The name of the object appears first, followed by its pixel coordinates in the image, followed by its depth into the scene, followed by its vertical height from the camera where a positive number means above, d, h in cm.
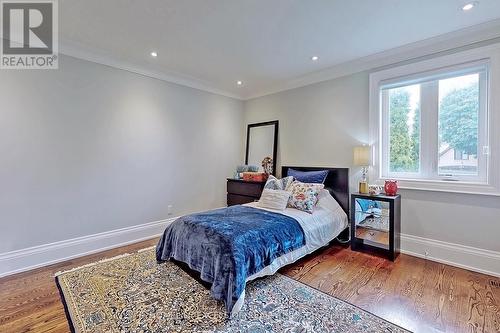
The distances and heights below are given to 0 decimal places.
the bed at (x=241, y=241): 196 -76
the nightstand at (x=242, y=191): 412 -47
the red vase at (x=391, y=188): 304 -28
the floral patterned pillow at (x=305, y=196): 311 -41
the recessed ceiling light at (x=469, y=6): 216 +148
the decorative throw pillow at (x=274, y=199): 313 -46
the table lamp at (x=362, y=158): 322 +11
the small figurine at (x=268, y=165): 452 +0
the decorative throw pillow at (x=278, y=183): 352 -27
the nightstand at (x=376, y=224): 291 -75
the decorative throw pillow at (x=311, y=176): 362 -17
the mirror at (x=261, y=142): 455 +46
